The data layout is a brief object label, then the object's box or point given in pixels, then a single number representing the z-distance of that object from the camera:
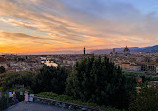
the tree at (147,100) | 6.42
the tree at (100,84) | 9.33
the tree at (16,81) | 14.66
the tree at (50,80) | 13.34
